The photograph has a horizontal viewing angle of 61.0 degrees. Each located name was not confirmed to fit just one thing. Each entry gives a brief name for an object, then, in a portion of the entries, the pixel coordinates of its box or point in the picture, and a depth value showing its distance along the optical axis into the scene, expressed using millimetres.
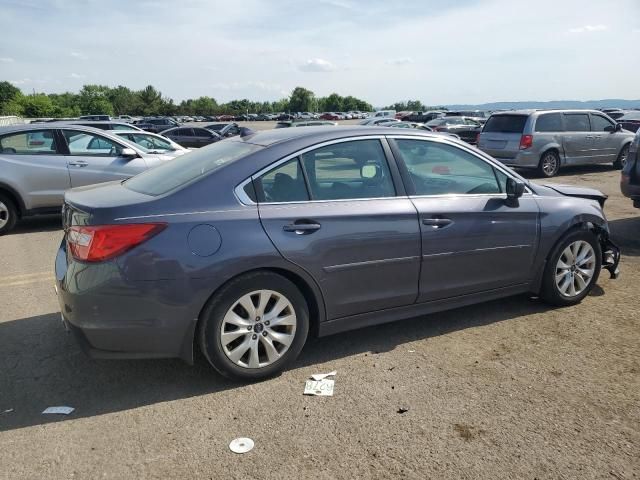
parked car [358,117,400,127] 29694
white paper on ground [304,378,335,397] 3430
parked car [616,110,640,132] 24473
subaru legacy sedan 3225
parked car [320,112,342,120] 79938
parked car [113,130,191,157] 12203
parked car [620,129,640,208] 7754
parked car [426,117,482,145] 24953
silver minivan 13609
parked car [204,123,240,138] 29781
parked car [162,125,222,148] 27422
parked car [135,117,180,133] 36781
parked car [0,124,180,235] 8141
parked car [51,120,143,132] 14812
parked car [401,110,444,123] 40581
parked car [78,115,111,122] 39875
